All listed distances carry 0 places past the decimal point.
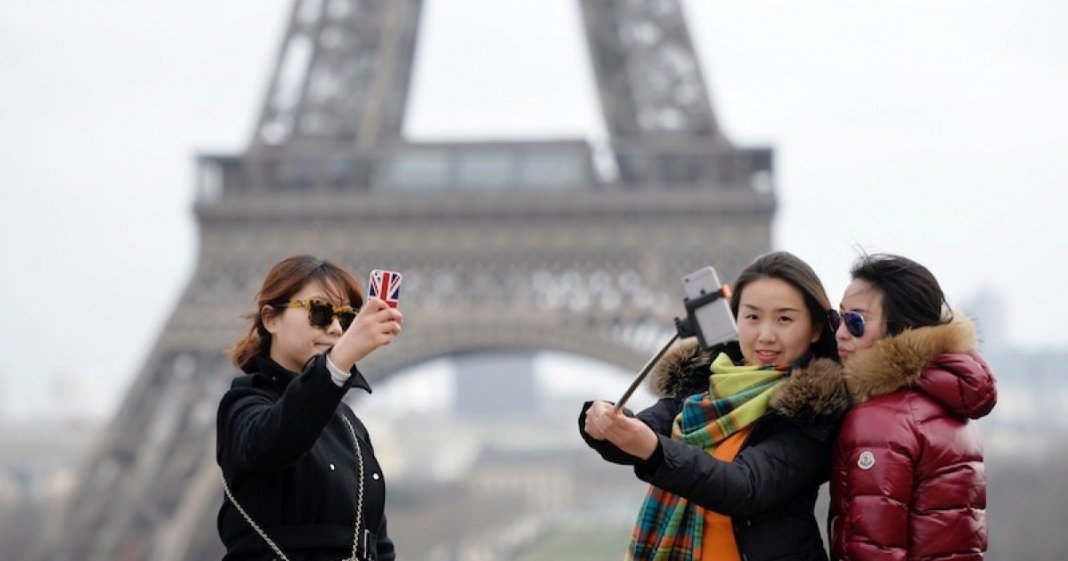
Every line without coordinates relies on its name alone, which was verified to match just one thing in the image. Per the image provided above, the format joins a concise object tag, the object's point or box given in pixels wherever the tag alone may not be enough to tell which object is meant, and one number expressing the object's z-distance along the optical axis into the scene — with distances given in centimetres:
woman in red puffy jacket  382
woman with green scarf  373
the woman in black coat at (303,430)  376
